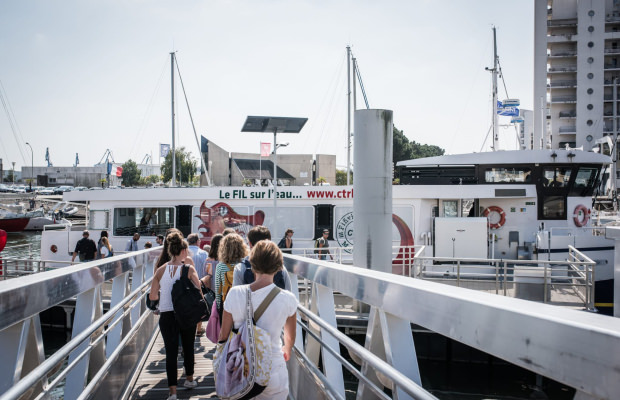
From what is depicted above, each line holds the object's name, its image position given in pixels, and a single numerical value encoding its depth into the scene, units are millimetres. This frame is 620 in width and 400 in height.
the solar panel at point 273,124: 15039
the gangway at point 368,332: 1492
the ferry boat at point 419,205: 17562
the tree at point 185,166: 65681
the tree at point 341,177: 69588
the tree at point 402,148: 80625
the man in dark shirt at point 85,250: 16172
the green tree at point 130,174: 90144
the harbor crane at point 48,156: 132875
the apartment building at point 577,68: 70125
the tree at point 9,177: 119650
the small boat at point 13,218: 55188
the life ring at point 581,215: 18391
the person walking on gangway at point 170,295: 5355
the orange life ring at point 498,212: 18094
